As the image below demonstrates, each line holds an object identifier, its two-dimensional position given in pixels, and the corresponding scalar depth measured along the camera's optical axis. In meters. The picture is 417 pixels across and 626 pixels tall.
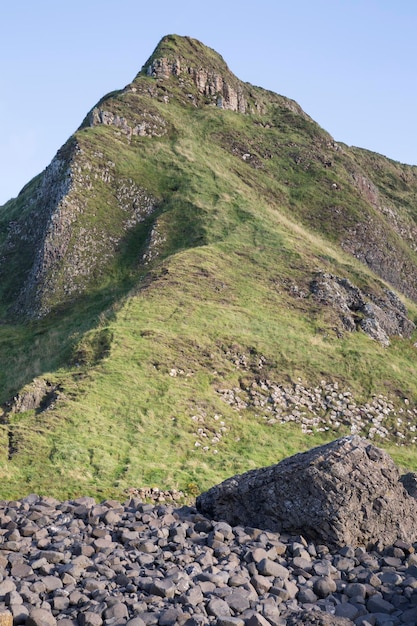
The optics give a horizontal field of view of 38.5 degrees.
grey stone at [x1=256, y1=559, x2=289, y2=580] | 13.53
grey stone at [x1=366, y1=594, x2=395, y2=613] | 12.41
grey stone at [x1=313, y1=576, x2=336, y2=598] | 13.19
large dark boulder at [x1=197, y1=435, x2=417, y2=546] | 15.88
